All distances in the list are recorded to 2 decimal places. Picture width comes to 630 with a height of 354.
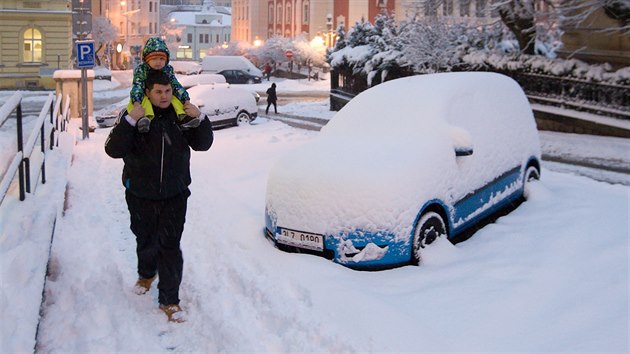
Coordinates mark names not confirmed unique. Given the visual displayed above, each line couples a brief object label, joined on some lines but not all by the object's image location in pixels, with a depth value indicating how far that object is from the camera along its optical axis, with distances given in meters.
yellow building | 38.75
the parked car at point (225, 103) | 21.67
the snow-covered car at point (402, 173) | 6.29
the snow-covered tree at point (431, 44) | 24.59
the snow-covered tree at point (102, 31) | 67.81
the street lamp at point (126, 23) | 85.69
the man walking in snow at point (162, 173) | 4.92
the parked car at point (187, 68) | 55.56
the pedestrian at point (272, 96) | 30.05
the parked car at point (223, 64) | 52.78
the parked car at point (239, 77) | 52.65
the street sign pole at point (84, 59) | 17.38
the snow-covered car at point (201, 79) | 29.81
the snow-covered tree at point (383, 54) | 26.97
